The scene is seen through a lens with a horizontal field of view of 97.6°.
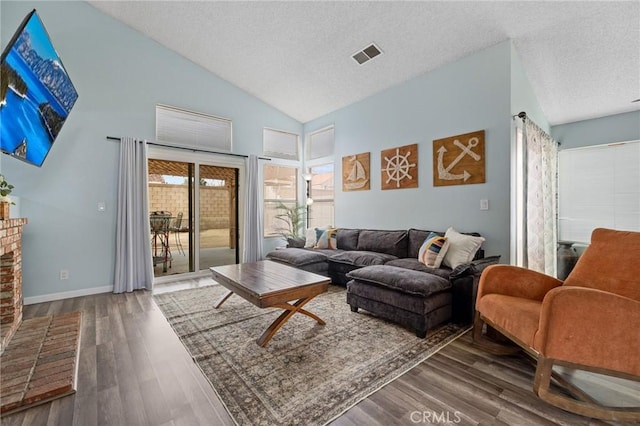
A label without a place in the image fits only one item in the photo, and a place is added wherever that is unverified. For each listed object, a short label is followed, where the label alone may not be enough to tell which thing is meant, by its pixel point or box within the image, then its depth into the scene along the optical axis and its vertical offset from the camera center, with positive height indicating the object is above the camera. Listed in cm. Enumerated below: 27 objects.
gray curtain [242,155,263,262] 511 -4
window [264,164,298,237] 560 +49
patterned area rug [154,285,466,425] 160 -106
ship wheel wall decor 408 +73
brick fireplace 248 -62
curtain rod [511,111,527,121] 304 +108
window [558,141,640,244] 375 +36
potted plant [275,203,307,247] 573 -9
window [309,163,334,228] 562 +41
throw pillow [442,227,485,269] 298 -38
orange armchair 146 -63
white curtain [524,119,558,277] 320 +16
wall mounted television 191 +101
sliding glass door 448 +7
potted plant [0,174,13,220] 236 +11
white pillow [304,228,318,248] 492 -42
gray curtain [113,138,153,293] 387 -9
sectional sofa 244 -70
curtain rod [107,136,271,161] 391 +109
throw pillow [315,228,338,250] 477 -42
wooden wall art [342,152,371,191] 475 +76
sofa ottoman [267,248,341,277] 400 -63
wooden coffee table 229 -62
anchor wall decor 337 +70
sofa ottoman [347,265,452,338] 242 -75
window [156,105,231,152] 433 +143
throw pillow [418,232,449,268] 310 -41
